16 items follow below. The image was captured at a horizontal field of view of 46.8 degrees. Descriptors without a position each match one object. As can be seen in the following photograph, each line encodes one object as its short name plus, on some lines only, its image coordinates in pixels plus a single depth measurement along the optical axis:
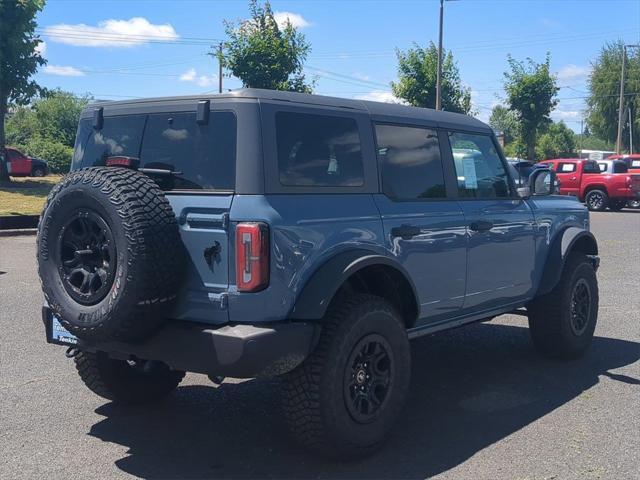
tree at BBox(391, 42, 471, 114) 32.31
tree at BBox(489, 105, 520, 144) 36.22
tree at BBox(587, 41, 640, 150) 55.25
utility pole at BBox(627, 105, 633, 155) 53.44
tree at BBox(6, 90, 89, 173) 41.44
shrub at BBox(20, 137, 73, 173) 40.91
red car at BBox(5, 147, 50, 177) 33.72
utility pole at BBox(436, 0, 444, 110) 27.38
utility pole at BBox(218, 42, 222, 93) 27.26
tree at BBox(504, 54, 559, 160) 34.72
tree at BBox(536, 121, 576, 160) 63.17
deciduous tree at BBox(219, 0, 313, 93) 26.36
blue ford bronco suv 3.76
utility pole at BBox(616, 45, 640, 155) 46.78
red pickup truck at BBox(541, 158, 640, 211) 25.02
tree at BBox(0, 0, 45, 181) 24.95
